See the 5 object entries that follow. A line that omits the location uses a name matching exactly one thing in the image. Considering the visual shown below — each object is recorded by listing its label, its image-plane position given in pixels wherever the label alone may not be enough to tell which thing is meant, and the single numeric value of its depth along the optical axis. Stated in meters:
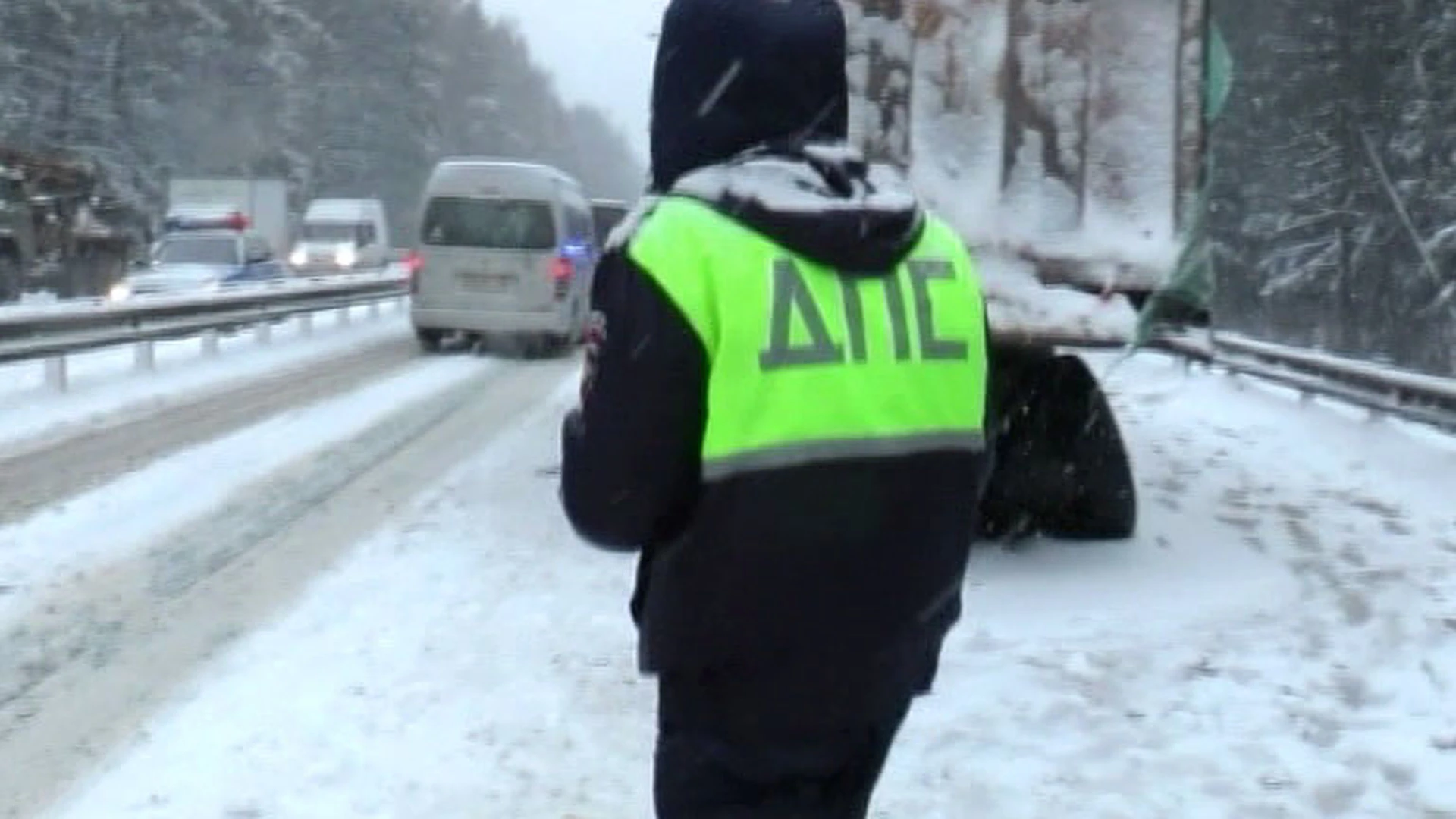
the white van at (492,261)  25.14
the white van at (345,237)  47.75
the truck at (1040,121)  8.48
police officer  2.43
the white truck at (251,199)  48.91
